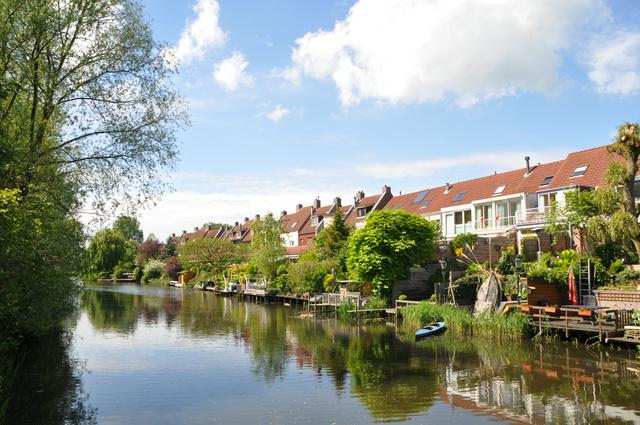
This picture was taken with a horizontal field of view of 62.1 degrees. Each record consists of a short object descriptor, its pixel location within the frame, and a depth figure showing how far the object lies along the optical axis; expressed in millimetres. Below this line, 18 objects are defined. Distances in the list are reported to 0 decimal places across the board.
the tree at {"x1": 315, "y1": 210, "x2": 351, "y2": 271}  47719
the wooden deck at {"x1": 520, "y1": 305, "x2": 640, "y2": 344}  22031
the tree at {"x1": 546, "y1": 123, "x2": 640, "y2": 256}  26719
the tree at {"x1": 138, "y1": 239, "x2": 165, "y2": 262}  103125
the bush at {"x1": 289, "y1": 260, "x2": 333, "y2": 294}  44969
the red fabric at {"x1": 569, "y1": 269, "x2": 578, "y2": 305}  27047
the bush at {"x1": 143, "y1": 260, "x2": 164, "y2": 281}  92562
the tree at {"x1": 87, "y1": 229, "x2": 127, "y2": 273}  86750
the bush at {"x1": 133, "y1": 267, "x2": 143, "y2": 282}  95938
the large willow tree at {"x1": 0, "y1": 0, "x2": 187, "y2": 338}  16172
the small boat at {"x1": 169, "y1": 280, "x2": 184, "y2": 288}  80000
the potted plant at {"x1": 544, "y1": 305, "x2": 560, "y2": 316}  24562
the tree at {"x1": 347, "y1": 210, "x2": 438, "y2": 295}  36000
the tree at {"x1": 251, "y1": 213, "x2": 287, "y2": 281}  55500
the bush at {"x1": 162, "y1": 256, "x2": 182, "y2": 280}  88125
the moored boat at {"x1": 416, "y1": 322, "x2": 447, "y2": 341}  25766
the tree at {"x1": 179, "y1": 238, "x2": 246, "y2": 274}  77062
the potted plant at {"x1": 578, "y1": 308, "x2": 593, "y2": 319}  23500
